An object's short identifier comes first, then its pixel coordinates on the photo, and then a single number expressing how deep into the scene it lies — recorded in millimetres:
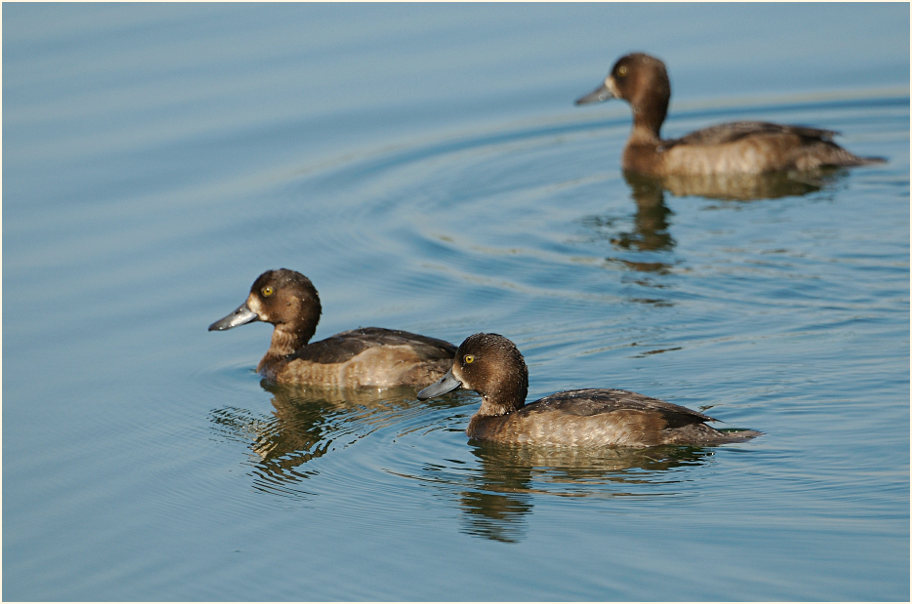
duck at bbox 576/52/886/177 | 16438
